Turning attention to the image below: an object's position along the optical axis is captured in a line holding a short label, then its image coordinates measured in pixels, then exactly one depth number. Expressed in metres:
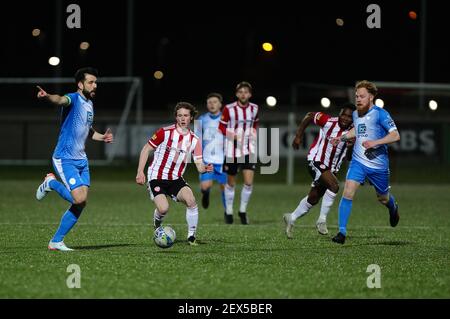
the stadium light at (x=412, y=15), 39.76
